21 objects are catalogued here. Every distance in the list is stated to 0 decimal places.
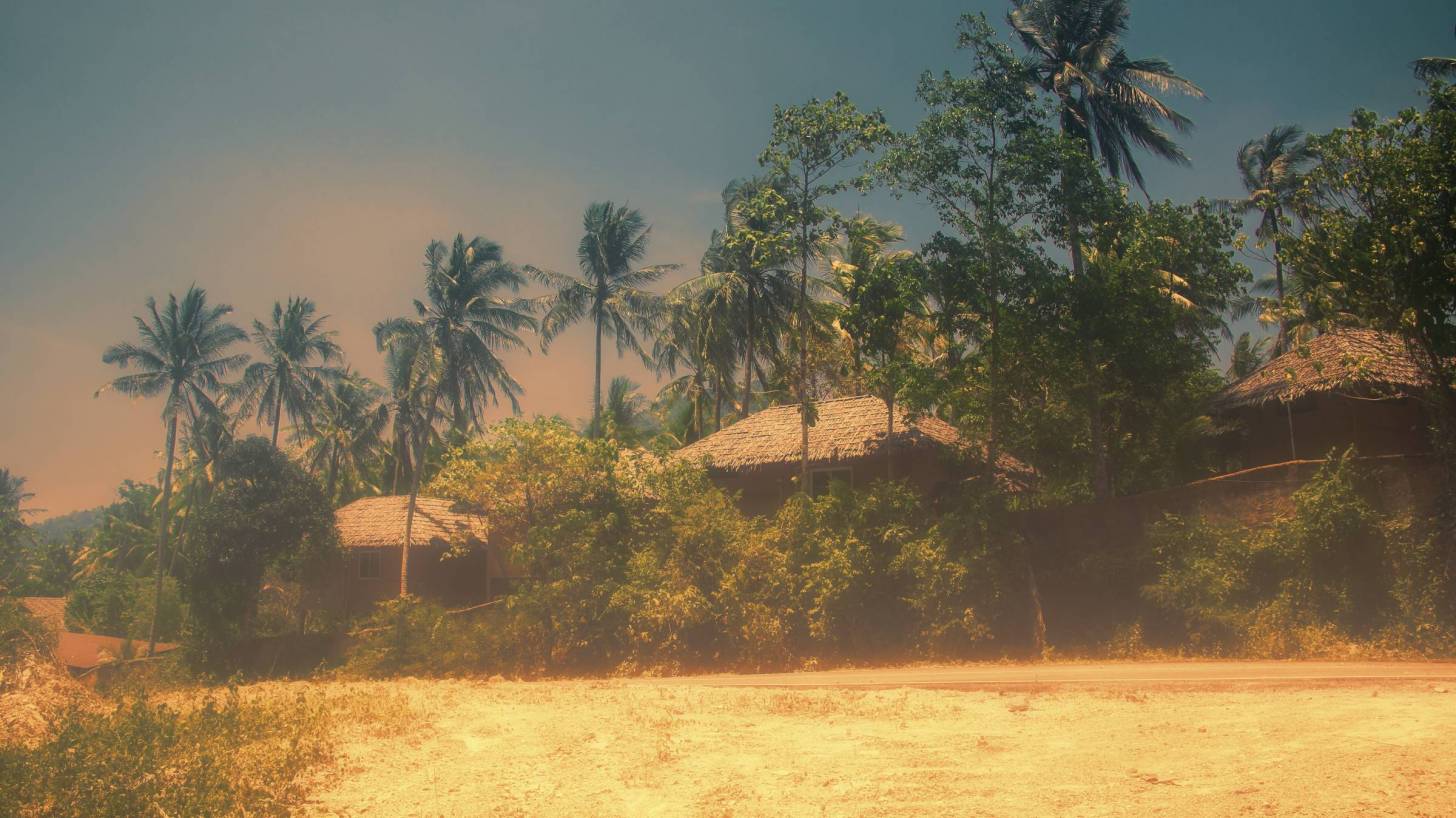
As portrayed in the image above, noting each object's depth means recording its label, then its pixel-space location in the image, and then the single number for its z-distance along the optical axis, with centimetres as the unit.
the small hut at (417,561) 3134
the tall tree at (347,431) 3972
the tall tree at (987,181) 1955
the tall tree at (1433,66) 1917
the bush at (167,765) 855
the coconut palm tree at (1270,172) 2920
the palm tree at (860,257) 2028
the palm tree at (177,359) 3509
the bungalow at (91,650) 2808
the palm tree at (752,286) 2566
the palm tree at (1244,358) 3462
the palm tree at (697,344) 2806
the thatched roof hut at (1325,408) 1895
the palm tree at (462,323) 3222
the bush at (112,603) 3622
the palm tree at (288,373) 3716
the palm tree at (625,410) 3838
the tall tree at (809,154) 2189
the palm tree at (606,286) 3197
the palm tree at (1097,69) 2259
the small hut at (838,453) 2248
